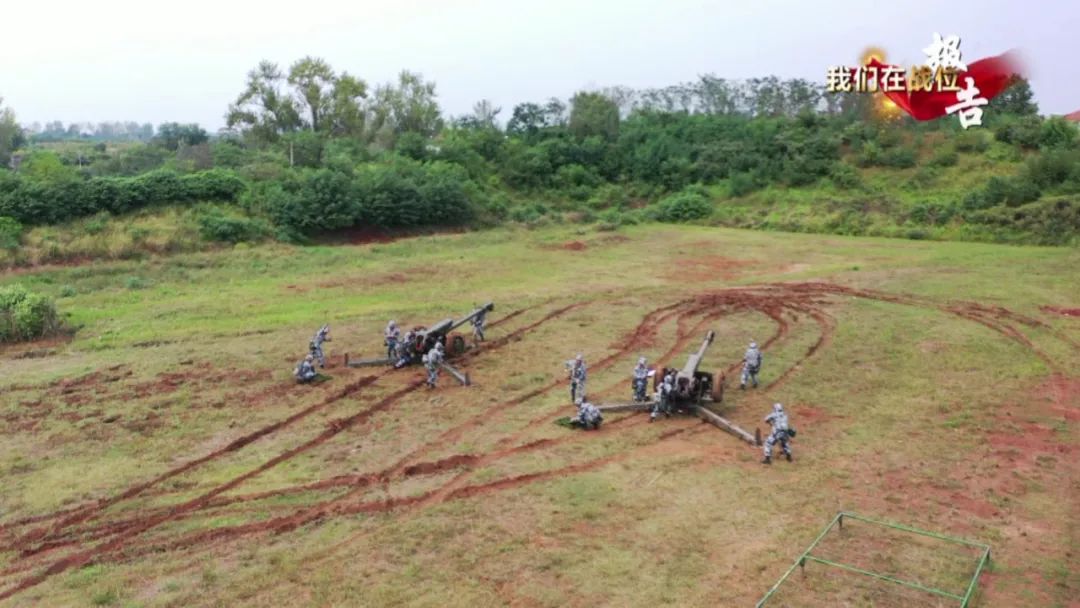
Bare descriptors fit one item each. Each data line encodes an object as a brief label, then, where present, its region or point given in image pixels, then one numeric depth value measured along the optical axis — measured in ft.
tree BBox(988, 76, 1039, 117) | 210.18
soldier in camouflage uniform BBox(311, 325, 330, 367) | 66.77
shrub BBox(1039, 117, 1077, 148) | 168.29
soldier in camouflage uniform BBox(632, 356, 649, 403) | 57.06
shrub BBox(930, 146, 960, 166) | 174.70
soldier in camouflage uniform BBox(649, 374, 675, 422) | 55.11
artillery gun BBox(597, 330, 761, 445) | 55.42
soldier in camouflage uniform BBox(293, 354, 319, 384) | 63.67
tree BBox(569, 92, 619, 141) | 226.58
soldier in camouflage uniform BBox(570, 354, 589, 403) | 57.41
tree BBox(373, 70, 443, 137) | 220.84
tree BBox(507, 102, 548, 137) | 237.25
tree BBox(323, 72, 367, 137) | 211.61
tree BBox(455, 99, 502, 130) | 240.73
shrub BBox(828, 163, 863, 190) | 178.29
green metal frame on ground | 32.07
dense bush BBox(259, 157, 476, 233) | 135.44
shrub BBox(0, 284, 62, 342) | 77.61
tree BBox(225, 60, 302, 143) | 203.31
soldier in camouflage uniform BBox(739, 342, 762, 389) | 61.77
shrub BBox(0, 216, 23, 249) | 108.58
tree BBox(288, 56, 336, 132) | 207.51
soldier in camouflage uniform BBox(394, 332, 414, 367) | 67.36
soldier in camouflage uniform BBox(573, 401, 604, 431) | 53.26
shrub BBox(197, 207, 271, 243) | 124.98
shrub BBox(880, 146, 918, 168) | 179.73
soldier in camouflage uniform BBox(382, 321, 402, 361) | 68.64
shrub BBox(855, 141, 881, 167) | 184.14
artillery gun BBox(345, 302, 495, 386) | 67.56
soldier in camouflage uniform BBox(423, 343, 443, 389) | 63.00
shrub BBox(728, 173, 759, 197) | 186.50
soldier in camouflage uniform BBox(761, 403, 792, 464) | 47.80
